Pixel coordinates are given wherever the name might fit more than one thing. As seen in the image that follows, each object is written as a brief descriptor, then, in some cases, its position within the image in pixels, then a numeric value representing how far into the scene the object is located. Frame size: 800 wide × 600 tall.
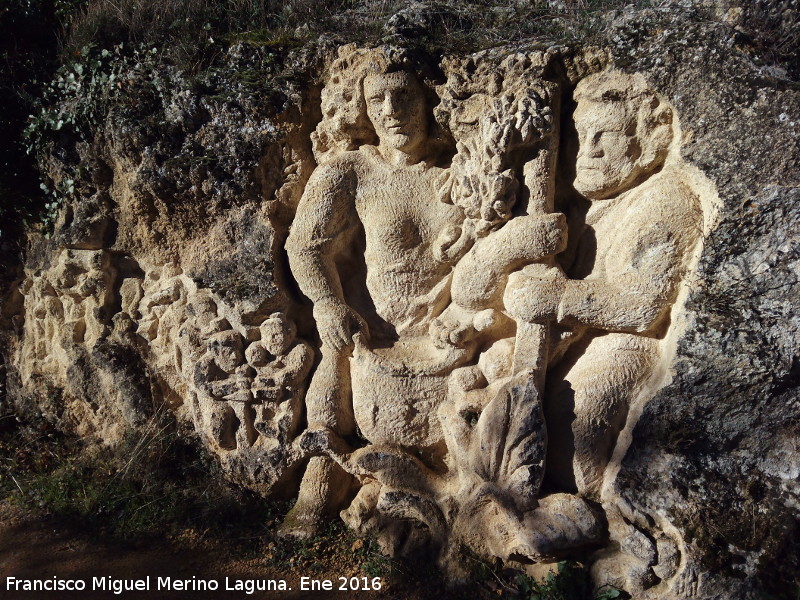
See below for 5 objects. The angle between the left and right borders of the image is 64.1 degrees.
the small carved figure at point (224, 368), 4.19
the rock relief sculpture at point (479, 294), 3.40
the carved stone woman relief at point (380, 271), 3.83
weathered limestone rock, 3.17
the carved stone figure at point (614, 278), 3.30
